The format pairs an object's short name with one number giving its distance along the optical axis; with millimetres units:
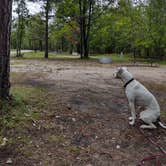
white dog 3030
